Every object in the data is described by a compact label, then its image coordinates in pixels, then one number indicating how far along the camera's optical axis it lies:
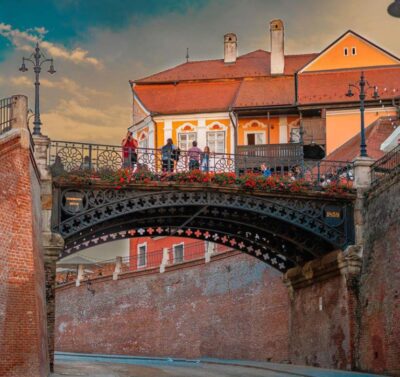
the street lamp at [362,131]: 31.34
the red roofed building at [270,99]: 53.44
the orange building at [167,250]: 51.09
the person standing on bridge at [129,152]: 30.56
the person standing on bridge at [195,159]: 31.88
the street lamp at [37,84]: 29.09
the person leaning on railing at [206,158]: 31.30
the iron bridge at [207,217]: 29.36
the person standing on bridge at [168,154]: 30.84
